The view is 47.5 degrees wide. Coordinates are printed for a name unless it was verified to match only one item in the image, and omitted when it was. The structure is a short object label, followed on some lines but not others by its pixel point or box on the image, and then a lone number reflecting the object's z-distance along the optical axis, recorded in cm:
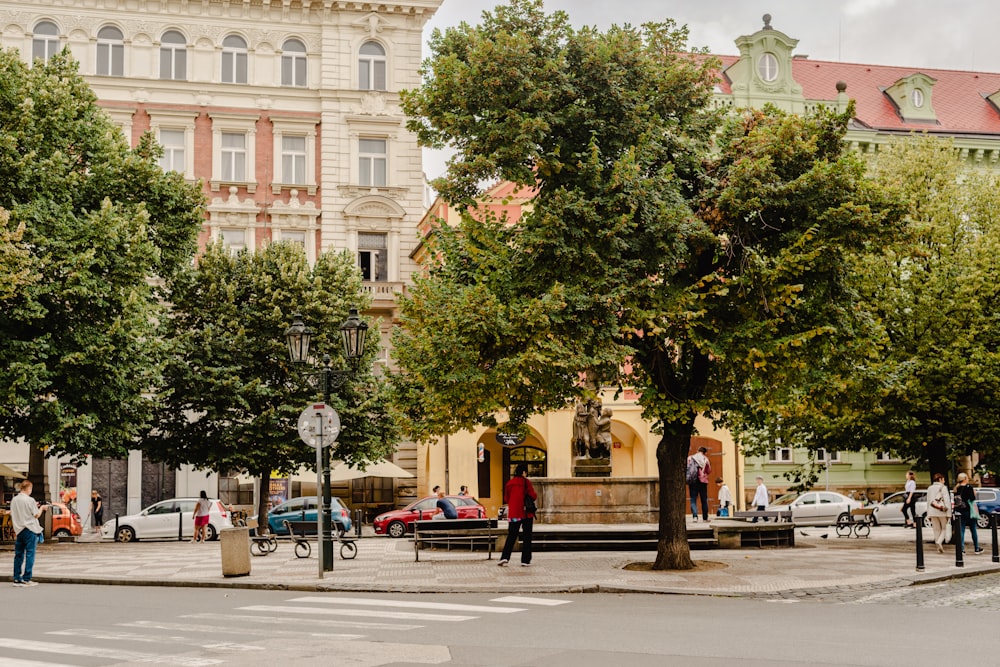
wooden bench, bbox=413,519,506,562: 2162
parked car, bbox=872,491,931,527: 3791
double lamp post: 1908
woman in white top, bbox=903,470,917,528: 2700
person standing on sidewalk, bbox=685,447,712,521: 2770
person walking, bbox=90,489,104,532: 3750
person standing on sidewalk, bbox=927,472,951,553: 2248
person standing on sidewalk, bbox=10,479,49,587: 1797
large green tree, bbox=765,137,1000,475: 2309
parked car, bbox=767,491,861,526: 3838
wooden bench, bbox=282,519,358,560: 2266
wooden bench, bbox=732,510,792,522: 3034
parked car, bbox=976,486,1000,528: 3647
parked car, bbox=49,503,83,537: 3444
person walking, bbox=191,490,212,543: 3297
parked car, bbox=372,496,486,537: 3375
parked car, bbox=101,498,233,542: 3431
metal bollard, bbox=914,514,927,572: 1806
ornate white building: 3916
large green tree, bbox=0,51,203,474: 2536
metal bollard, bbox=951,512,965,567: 1950
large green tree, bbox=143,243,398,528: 3309
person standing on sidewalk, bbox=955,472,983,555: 2209
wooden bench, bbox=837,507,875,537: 2972
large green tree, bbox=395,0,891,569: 1656
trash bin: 1806
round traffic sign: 1784
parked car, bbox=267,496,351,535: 3375
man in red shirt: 1911
